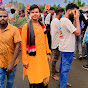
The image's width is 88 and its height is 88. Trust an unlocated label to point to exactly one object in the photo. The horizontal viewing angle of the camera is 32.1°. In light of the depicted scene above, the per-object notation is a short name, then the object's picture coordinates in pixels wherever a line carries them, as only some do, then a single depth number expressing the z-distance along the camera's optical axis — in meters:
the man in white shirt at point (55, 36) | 3.93
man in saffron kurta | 2.67
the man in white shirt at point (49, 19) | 6.34
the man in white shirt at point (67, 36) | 2.86
